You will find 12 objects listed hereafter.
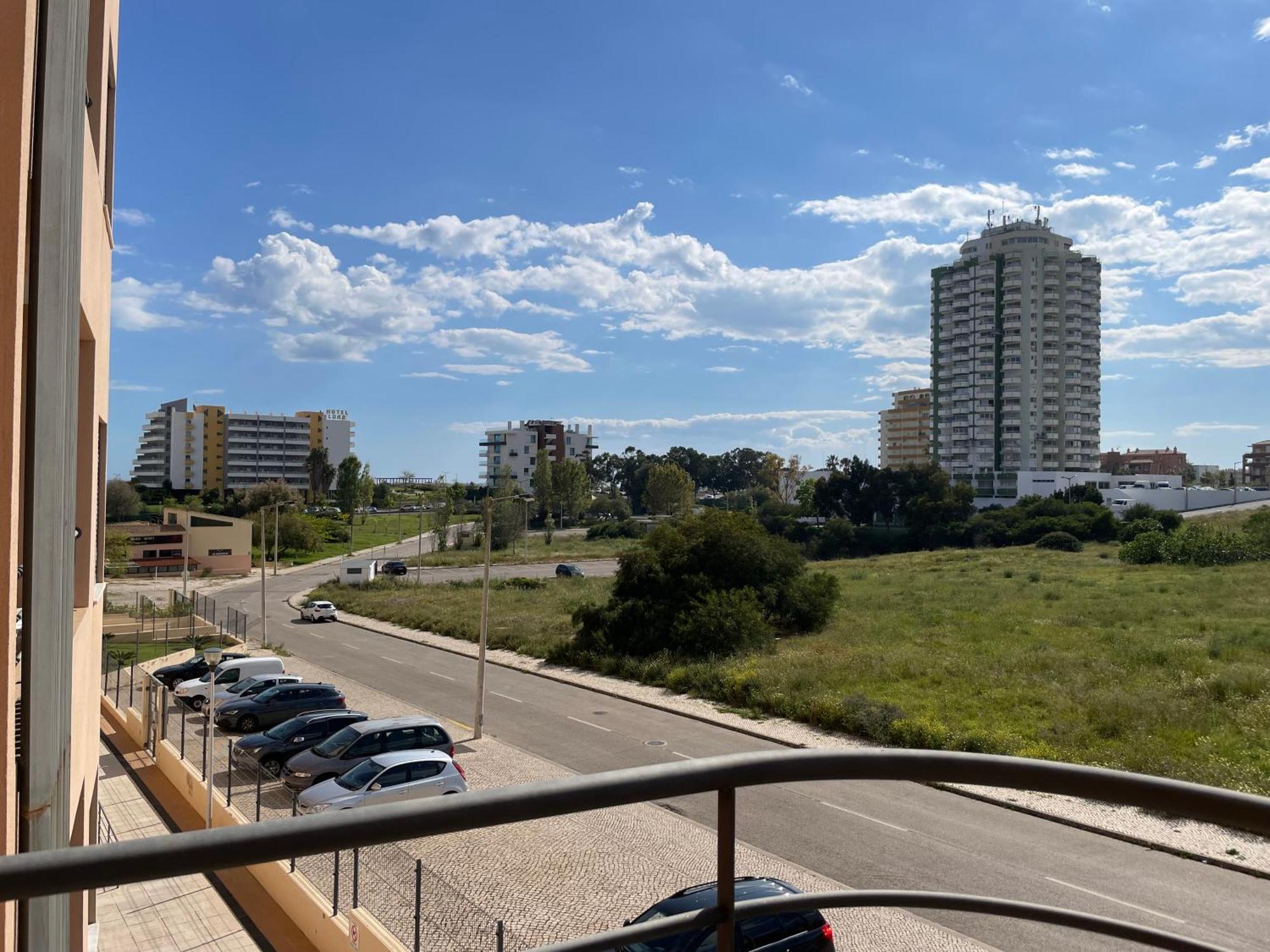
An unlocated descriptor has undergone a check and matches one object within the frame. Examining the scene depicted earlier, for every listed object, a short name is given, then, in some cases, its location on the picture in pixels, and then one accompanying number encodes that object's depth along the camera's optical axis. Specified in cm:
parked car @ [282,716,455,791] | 1767
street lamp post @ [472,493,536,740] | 2159
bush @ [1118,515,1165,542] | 6544
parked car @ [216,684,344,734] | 2334
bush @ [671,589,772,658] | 3020
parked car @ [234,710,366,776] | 1950
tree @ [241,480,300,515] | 8462
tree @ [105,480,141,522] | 8025
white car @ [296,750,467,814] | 1520
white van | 2742
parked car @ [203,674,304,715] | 2484
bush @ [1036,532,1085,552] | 6725
